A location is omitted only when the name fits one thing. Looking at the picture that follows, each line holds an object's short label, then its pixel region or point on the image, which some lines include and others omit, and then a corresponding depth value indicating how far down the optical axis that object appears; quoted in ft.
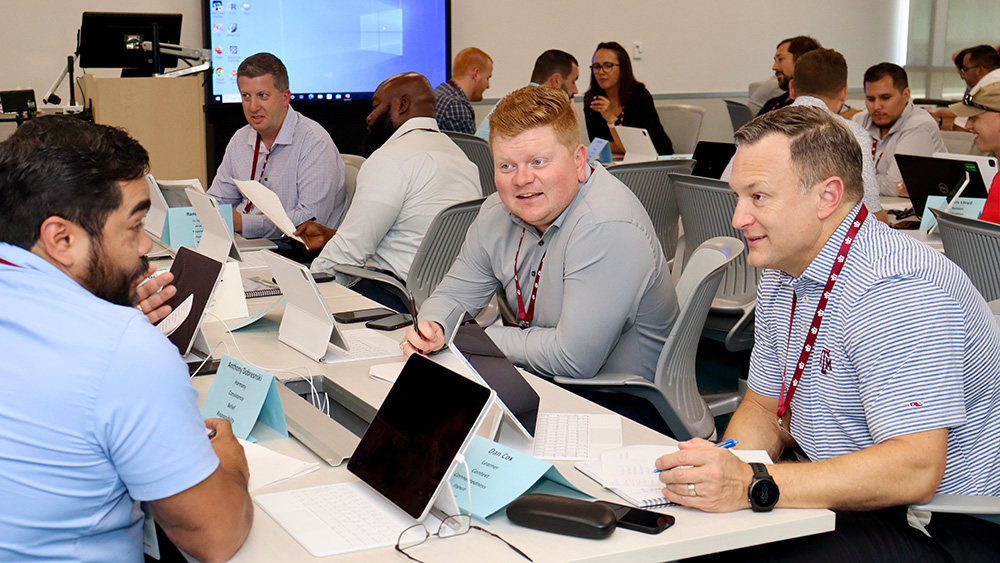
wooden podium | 14.71
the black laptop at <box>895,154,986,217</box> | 11.92
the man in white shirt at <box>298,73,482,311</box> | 11.19
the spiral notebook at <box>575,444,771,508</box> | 4.87
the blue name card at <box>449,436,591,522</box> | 4.64
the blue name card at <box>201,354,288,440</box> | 5.68
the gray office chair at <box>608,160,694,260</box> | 14.57
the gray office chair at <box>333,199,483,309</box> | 10.66
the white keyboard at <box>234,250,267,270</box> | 10.61
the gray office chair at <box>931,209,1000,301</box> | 9.06
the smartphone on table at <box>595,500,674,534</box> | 4.50
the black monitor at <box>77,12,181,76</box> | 16.96
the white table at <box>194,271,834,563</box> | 4.29
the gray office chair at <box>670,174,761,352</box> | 11.76
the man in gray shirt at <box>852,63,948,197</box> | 17.21
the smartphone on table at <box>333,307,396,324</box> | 8.43
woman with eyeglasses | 21.84
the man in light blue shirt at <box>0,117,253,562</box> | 3.81
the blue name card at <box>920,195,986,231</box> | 11.69
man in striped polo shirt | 4.91
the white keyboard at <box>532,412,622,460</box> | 5.49
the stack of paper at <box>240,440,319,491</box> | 5.10
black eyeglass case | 4.40
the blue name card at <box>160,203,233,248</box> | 11.28
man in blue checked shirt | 19.85
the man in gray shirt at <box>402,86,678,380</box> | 7.63
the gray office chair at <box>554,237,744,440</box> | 7.39
